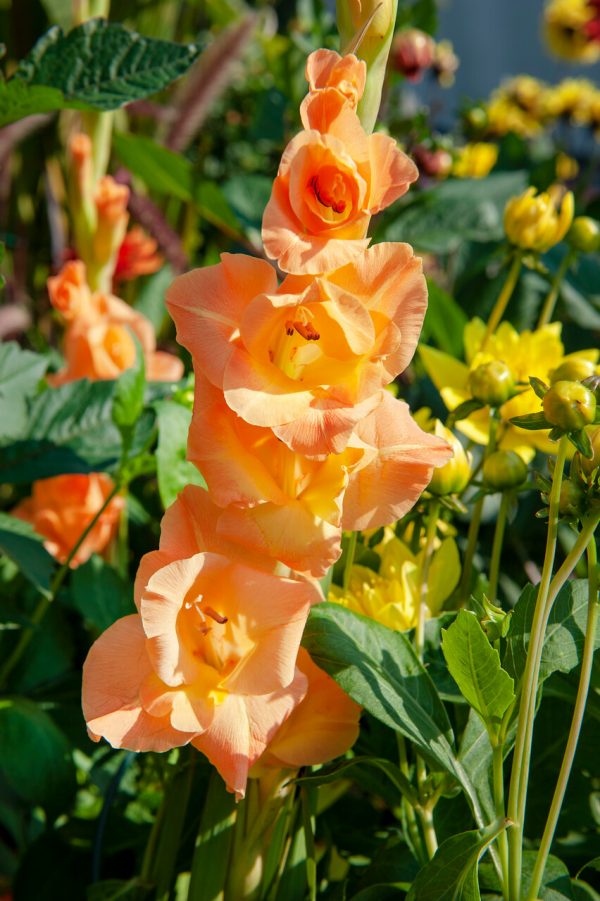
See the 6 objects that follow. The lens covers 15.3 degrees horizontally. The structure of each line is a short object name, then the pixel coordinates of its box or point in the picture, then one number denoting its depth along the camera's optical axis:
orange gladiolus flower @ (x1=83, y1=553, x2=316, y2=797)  0.96
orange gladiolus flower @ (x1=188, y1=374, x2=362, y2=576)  0.96
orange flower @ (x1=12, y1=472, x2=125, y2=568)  1.33
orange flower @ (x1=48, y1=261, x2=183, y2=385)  1.37
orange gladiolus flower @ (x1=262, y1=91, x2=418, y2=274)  0.93
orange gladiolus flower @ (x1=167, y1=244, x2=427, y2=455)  0.94
